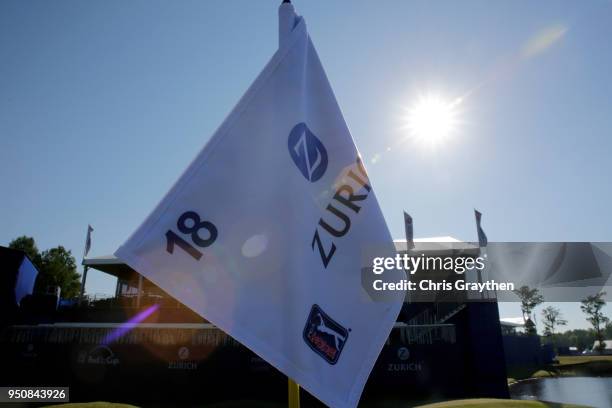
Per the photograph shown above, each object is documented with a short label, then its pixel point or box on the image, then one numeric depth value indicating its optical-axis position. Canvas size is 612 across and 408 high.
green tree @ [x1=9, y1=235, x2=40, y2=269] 47.53
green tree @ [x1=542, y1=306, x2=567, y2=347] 93.75
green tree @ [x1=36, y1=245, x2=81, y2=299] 47.06
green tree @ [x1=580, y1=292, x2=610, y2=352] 87.16
